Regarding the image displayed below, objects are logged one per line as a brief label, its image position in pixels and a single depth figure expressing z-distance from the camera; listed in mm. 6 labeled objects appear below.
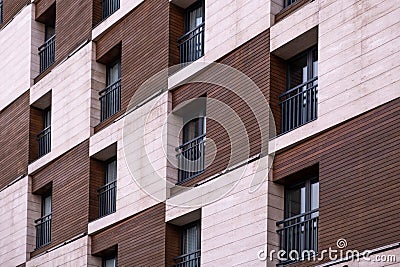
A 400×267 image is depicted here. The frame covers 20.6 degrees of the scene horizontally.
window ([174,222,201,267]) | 25311
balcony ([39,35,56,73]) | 33312
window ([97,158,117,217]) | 28734
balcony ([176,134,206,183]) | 25625
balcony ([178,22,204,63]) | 26719
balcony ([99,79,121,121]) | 29453
